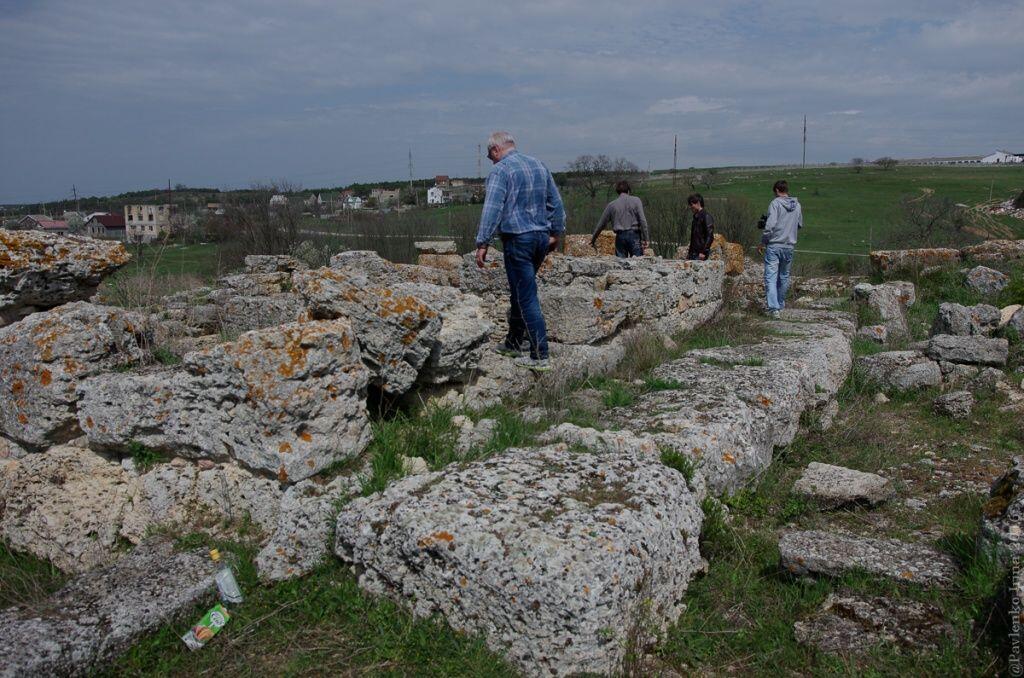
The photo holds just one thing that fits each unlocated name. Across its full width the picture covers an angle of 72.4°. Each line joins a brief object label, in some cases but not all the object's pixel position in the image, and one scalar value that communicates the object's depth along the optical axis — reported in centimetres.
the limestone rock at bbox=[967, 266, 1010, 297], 1054
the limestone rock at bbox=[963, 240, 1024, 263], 1245
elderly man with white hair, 539
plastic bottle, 321
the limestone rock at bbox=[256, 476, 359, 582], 332
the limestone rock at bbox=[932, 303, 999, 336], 817
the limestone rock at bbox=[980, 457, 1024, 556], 301
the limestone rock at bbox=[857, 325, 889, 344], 827
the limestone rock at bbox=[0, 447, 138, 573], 400
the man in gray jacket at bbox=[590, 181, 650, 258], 1007
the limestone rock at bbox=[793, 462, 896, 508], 414
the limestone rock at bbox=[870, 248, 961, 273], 1229
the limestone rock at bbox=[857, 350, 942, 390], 661
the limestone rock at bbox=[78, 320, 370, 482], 361
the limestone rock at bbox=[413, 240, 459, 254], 1434
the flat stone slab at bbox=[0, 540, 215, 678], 280
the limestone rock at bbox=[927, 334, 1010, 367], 709
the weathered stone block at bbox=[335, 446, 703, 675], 262
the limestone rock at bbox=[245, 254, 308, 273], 1110
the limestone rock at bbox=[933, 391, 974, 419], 583
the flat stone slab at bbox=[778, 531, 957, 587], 319
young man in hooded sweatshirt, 873
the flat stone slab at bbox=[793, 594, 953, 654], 282
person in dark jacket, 1036
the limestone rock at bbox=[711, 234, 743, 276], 1149
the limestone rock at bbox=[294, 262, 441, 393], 414
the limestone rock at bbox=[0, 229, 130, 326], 493
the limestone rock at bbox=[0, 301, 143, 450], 417
